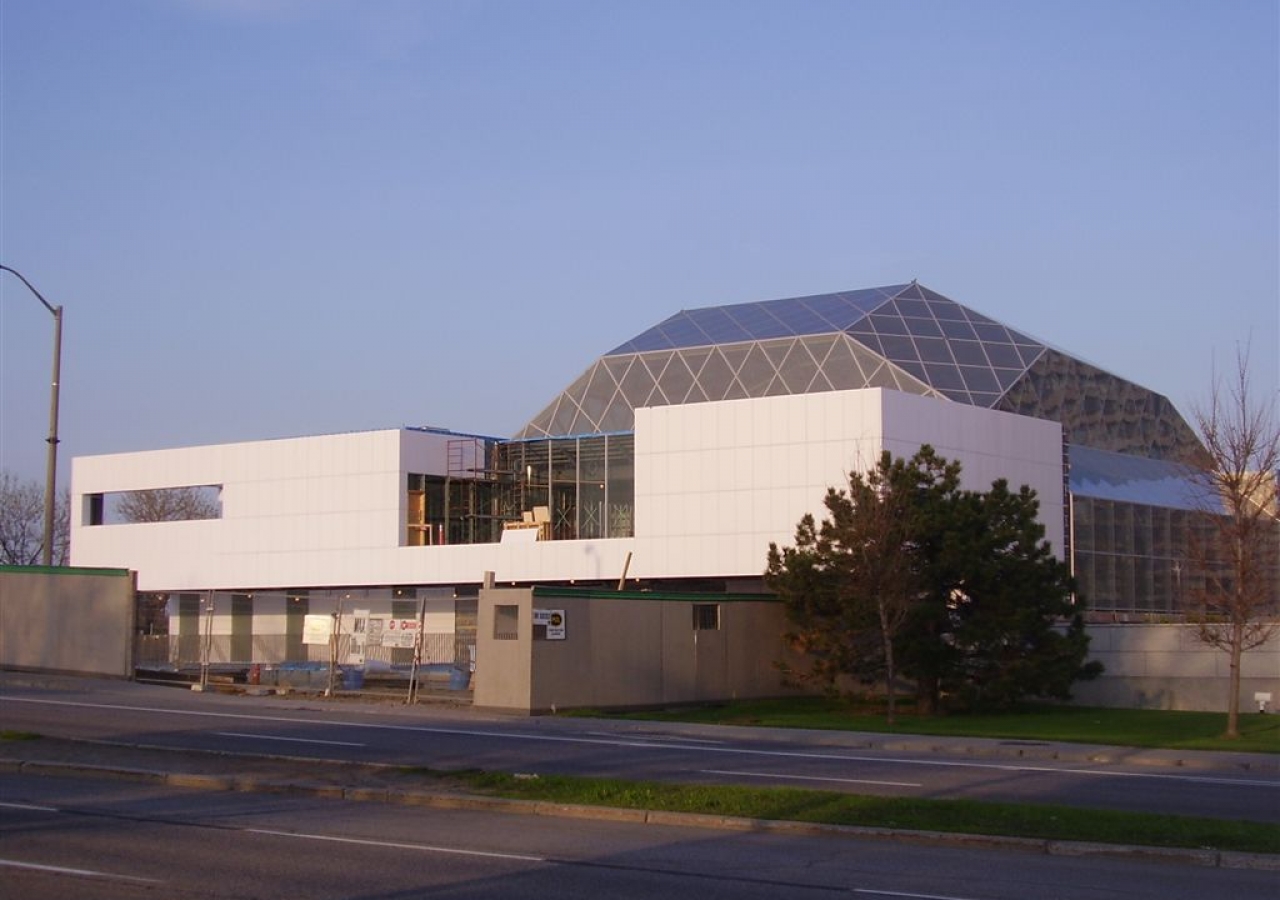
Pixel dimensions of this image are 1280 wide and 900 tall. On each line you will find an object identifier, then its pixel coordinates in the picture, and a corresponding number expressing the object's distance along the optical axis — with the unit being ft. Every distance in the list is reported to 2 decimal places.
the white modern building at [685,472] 159.12
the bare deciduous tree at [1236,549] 101.71
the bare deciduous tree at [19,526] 305.41
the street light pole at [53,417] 107.86
